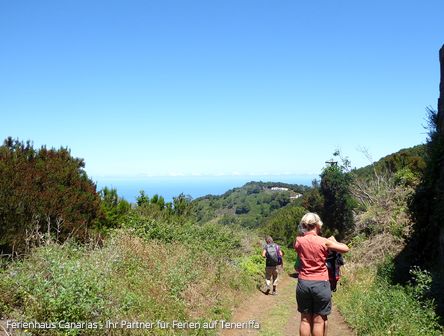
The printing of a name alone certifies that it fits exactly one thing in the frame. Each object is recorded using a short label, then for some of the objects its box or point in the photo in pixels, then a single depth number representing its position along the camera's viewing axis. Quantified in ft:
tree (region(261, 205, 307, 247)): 77.61
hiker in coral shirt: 17.34
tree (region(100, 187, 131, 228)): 41.16
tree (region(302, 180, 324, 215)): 77.20
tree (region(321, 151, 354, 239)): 71.67
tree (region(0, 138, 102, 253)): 25.75
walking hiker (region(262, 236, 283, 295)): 40.29
